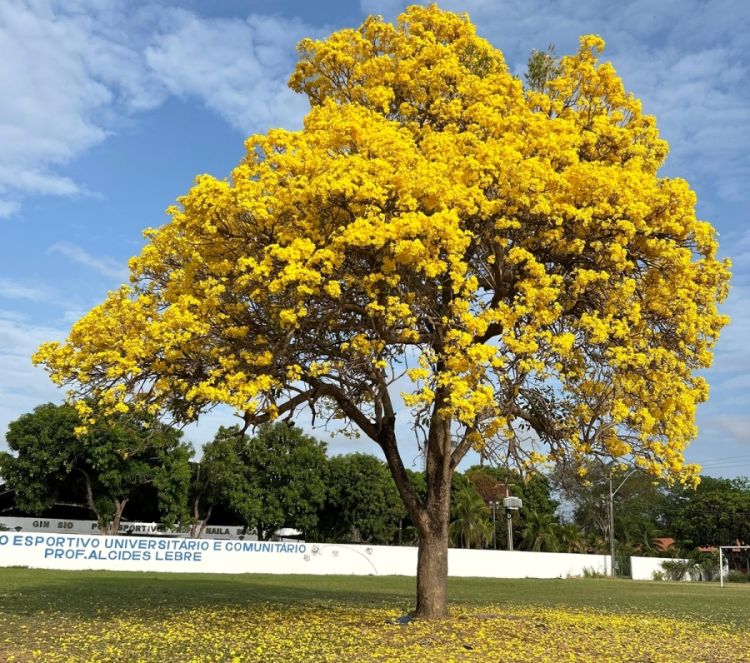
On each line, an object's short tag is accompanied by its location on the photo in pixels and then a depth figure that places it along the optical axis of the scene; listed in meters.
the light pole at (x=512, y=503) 33.72
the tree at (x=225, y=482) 35.94
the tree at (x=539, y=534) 46.47
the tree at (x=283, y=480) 36.72
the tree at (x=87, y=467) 32.22
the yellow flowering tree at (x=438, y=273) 8.85
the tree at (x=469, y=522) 44.42
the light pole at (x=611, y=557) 37.57
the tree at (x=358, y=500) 39.47
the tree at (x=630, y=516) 51.56
